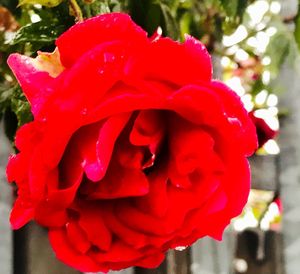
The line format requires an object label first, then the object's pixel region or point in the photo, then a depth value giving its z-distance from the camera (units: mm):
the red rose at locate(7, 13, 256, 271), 438
